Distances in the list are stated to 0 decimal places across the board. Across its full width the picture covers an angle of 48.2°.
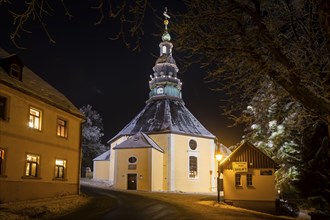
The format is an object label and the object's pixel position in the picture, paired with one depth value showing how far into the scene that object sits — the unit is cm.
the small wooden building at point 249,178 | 2398
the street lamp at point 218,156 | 2188
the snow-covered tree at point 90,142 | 6650
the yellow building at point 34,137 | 1730
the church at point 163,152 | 3916
